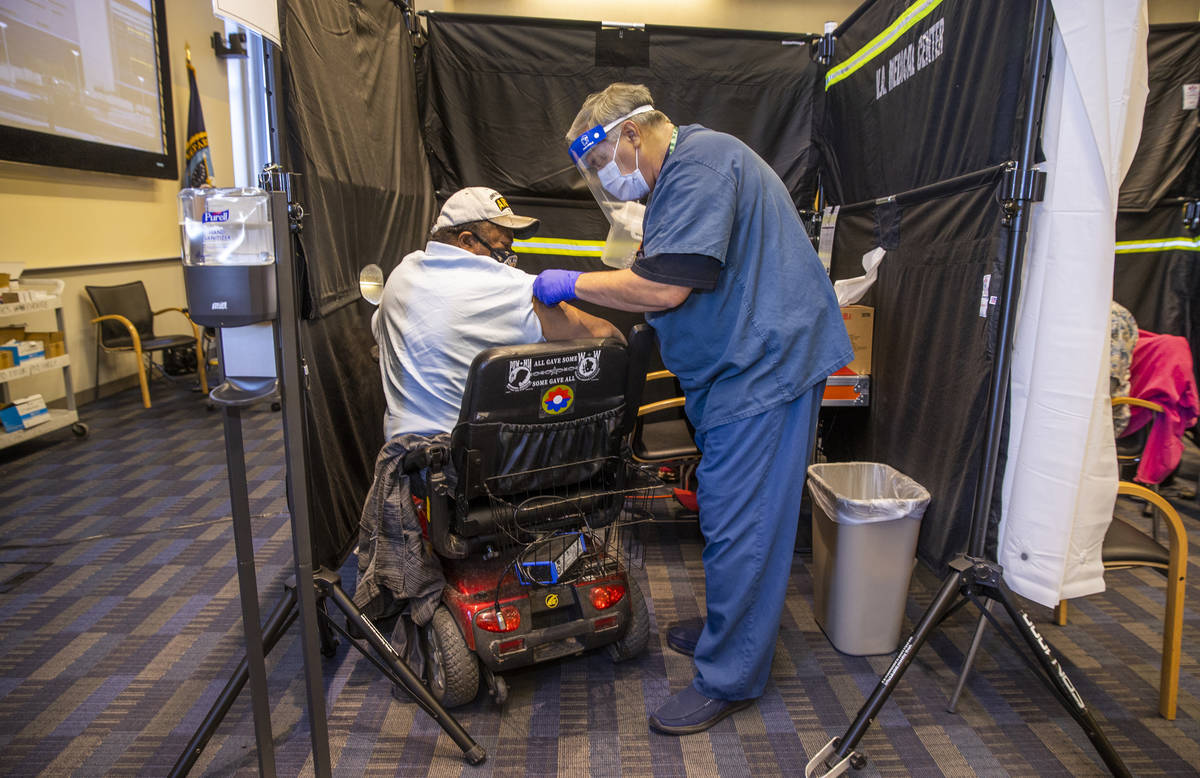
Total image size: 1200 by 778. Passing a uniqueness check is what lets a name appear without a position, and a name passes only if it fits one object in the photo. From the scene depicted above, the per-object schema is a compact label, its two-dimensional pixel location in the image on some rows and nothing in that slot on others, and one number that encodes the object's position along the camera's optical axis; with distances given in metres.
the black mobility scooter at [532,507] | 1.43
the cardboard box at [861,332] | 2.27
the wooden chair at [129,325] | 4.31
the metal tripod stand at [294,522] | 1.00
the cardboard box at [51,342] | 3.61
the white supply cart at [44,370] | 3.33
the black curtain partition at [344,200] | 1.68
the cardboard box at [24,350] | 3.37
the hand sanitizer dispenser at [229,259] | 0.95
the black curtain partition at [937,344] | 1.71
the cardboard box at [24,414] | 3.37
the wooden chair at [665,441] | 2.28
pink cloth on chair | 2.58
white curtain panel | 1.32
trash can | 1.80
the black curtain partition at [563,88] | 2.74
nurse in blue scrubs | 1.47
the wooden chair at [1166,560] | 1.57
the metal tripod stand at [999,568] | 1.42
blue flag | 5.11
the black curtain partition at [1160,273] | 3.36
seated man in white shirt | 1.59
